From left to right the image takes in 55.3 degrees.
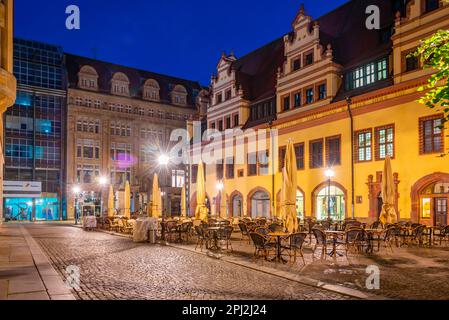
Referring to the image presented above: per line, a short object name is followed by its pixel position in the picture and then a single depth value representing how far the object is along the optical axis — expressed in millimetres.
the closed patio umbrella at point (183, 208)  28797
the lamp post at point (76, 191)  53000
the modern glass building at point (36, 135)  51719
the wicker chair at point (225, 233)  16605
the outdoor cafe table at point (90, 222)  30538
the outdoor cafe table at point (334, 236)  13481
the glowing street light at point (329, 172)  23825
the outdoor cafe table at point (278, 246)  12602
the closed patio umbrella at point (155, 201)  26906
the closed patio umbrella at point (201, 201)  22656
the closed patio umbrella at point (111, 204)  33434
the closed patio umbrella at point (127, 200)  30497
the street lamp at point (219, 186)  38250
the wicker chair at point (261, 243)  12505
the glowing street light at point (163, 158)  22398
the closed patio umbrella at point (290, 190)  16000
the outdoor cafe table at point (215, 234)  16083
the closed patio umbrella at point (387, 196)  18750
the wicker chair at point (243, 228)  18431
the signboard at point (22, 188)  50812
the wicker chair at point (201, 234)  16020
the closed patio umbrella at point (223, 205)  28409
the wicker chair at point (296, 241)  12523
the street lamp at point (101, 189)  54744
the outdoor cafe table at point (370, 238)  14611
